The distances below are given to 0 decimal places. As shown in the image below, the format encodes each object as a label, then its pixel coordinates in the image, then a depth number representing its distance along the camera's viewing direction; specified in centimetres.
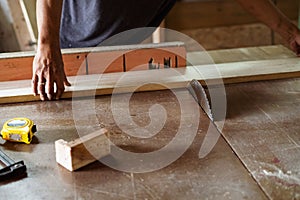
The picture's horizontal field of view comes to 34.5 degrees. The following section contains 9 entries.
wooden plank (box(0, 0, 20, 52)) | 323
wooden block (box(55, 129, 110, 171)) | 114
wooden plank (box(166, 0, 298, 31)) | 379
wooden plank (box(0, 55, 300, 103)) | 157
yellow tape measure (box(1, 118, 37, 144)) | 127
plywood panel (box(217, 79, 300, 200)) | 109
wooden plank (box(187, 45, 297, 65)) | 188
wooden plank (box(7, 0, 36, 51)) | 312
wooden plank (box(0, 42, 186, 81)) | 166
